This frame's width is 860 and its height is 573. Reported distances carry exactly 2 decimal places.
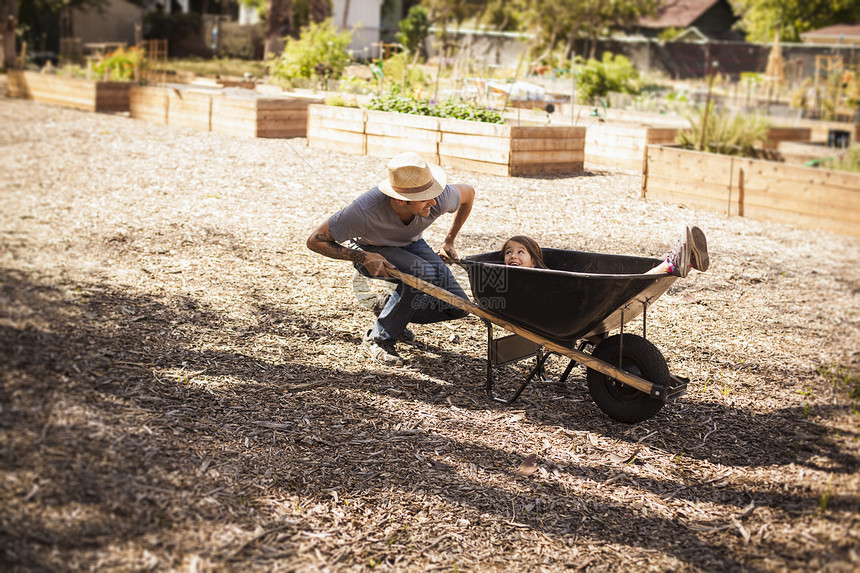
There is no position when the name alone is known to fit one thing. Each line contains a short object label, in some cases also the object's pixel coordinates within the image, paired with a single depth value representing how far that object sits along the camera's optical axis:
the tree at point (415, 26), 33.94
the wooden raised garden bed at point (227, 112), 10.75
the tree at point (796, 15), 37.41
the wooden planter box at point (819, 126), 15.57
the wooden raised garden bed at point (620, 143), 11.05
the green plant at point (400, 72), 13.10
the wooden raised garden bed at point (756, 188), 7.41
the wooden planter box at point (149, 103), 12.03
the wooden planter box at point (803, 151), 11.91
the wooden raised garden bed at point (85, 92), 13.06
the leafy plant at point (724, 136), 10.13
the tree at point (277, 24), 23.70
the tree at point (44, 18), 27.12
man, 4.02
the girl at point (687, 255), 3.30
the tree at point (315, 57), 15.51
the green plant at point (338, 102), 10.95
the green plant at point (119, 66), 16.14
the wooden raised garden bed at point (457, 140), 9.05
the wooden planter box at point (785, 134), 13.90
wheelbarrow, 3.44
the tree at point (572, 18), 33.91
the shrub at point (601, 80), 17.72
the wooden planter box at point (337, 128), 9.55
